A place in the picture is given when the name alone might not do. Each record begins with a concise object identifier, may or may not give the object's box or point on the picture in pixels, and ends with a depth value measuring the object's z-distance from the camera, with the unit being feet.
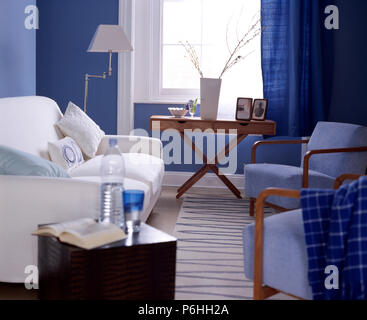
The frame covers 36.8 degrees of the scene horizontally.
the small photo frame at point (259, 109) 15.43
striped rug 8.73
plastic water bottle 7.06
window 16.87
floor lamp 14.37
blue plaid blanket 6.46
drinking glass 6.84
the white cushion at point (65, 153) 11.41
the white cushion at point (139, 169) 11.14
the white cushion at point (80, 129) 12.69
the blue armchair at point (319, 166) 11.80
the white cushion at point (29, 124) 10.28
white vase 15.43
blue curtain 15.70
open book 6.34
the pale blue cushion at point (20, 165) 8.20
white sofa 7.80
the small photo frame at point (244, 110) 15.49
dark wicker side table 6.33
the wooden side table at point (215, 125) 15.16
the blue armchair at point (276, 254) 6.89
